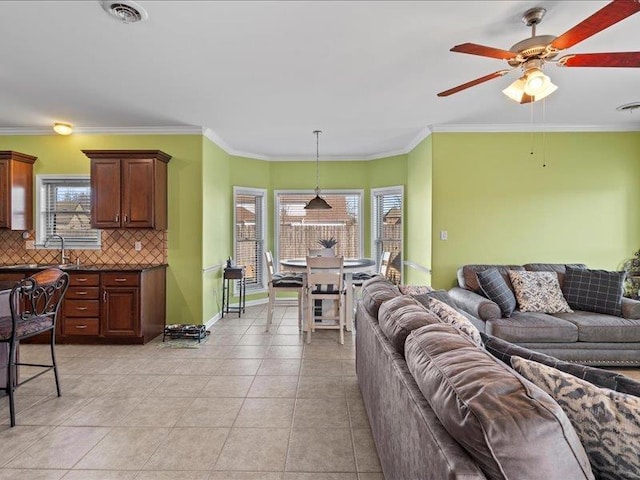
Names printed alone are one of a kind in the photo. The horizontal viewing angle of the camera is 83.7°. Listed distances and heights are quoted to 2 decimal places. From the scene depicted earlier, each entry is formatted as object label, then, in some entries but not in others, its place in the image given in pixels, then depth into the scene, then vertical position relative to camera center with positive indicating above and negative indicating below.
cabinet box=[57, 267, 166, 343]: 4.07 -0.83
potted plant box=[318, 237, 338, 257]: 5.04 -0.17
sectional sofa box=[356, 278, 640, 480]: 0.83 -0.49
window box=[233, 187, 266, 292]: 6.16 +0.06
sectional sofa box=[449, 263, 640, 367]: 3.25 -0.88
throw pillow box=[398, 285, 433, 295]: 2.94 -0.44
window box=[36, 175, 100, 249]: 4.74 +0.33
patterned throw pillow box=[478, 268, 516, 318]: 3.54 -0.53
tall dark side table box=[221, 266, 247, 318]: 5.35 -0.82
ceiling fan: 1.80 +1.07
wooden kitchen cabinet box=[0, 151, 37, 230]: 4.37 +0.56
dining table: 4.46 -0.41
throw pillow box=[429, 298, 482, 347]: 1.77 -0.44
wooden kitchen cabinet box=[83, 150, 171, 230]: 4.31 +0.58
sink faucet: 4.63 -0.14
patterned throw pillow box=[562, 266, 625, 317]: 3.49 -0.53
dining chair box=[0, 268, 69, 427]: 2.40 -0.62
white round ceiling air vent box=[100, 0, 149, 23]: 2.12 +1.37
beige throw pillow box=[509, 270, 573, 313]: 3.58 -0.55
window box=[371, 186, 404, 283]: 6.00 +0.22
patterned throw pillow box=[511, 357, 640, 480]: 0.90 -0.49
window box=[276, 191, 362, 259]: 6.49 +0.25
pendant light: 5.14 +0.46
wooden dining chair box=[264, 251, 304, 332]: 4.74 -0.66
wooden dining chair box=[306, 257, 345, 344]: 4.26 -0.54
